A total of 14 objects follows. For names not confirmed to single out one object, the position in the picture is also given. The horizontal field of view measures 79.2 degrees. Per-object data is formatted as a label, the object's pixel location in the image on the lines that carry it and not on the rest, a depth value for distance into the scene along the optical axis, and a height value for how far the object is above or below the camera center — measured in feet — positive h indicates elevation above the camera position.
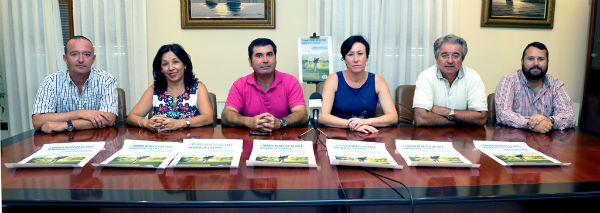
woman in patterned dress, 7.80 -0.73
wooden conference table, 3.37 -1.29
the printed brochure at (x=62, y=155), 4.22 -1.23
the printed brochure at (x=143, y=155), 4.22 -1.21
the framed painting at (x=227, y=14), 11.95 +1.48
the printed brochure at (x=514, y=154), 4.48 -1.26
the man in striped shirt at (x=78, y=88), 7.63 -0.65
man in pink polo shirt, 8.01 -0.72
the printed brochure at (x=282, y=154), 4.29 -1.21
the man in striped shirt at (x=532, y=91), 7.87 -0.70
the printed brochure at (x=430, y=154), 4.34 -1.23
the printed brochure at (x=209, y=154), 4.25 -1.22
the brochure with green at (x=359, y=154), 4.28 -1.22
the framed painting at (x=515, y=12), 12.41 +1.63
